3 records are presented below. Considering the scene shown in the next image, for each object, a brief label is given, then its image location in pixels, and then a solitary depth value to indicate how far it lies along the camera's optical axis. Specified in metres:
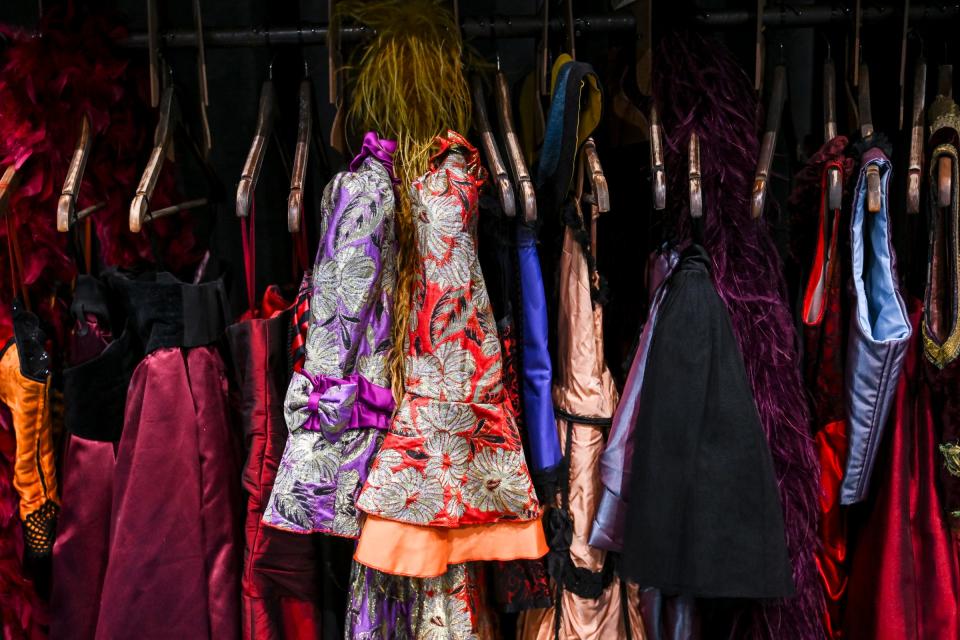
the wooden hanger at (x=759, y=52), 1.07
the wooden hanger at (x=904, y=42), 1.08
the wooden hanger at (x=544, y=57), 1.08
